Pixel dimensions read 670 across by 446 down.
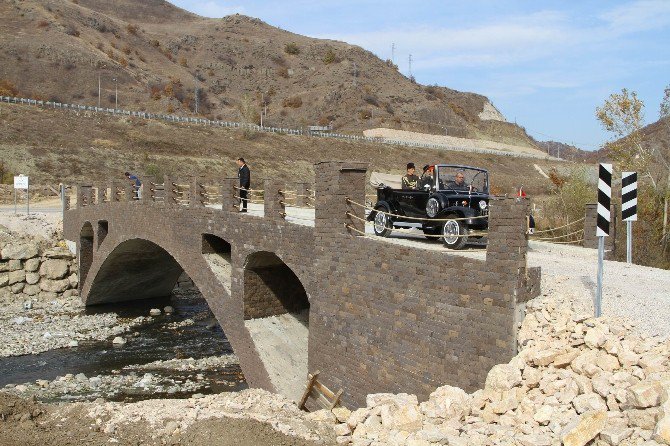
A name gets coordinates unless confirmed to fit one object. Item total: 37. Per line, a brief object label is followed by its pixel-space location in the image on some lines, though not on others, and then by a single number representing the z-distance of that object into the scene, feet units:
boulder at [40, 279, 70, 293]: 89.97
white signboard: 97.95
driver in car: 45.80
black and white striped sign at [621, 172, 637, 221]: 38.03
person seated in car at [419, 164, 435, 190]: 46.50
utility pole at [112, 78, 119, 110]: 286.91
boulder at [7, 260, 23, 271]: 87.56
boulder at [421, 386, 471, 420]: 28.22
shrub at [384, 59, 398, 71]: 447.96
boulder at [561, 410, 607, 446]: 22.81
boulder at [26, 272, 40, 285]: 88.12
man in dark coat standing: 56.35
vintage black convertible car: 40.16
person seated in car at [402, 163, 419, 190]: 49.73
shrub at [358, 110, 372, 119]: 321.11
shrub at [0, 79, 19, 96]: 238.58
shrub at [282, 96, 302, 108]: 346.33
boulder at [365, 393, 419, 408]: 30.99
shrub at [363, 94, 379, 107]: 342.44
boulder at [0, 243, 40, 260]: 87.66
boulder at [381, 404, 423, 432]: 28.25
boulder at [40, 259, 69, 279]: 90.58
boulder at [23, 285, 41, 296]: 87.45
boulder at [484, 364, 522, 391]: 27.55
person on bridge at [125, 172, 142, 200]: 75.31
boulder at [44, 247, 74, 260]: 91.25
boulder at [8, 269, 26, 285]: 86.99
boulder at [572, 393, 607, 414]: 23.77
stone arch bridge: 30.42
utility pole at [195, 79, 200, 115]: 338.34
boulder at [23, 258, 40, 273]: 88.60
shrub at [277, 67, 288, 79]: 414.04
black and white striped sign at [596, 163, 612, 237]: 30.25
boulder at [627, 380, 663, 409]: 22.11
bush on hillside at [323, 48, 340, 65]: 420.36
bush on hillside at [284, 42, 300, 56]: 449.06
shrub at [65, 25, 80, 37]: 335.47
